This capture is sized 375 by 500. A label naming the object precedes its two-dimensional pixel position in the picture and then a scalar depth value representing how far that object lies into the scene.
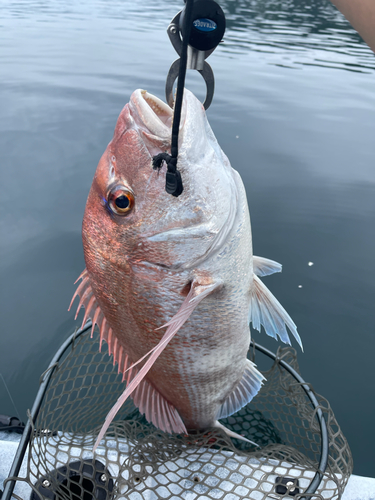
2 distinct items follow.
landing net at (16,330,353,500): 0.40
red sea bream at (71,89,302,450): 0.31
